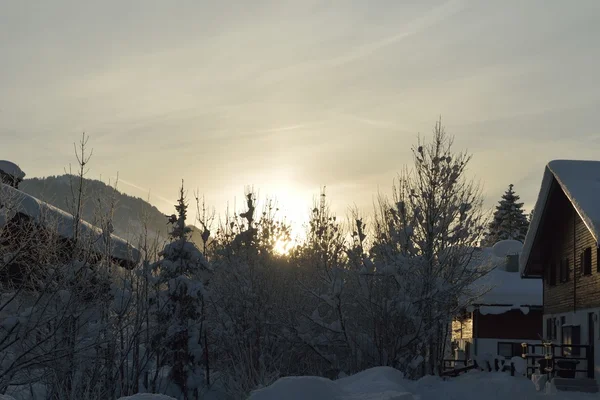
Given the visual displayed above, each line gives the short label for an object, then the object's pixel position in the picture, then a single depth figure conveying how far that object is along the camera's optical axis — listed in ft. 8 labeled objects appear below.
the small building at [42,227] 47.78
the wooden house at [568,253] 75.31
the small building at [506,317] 127.24
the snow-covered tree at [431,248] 68.59
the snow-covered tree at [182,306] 78.28
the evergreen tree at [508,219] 215.10
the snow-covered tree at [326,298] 69.26
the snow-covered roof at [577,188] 69.26
